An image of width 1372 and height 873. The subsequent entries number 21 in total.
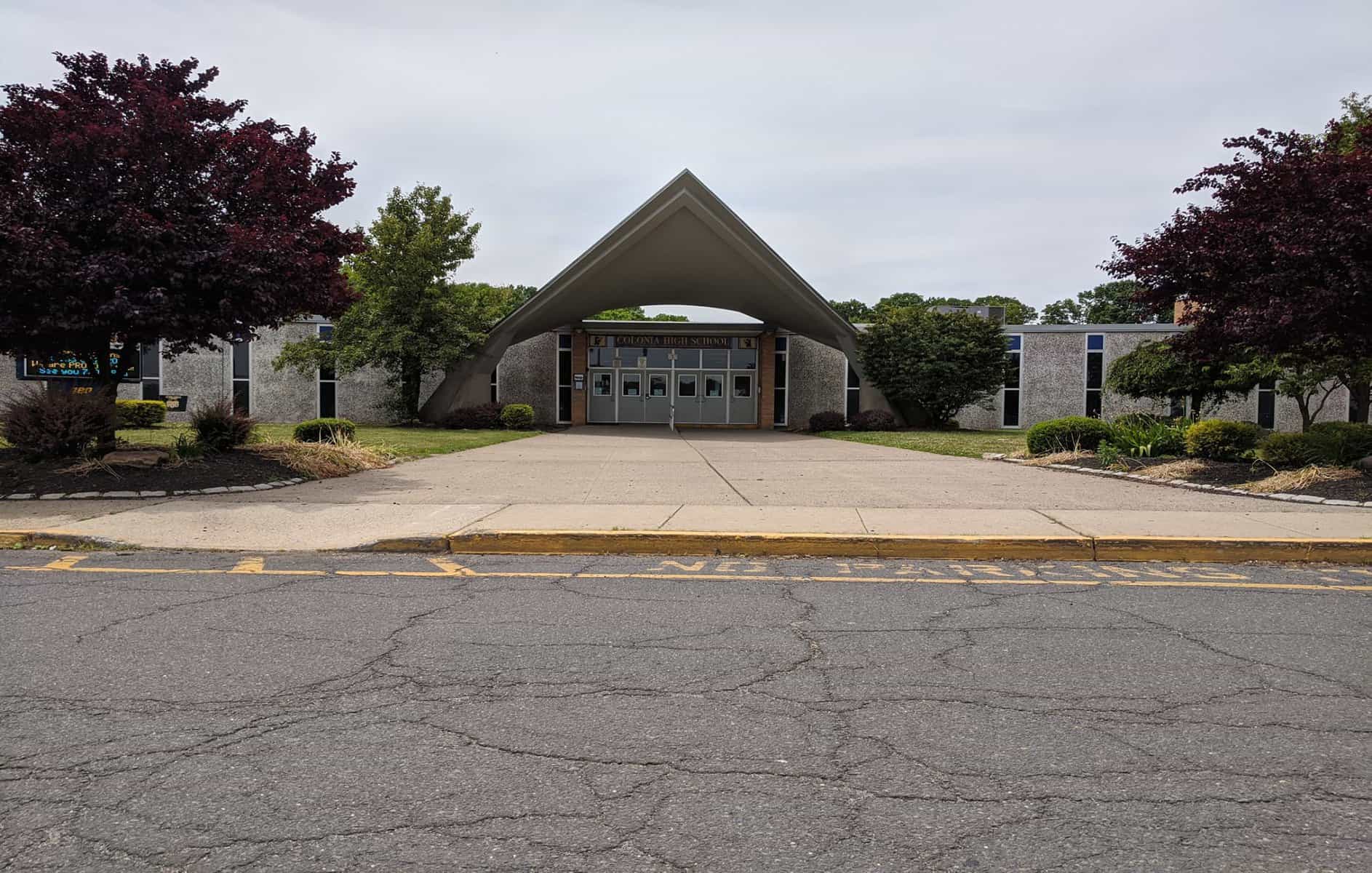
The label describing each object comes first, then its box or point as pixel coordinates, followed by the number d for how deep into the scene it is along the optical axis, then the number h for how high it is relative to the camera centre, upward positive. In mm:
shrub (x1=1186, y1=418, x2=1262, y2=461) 13531 -497
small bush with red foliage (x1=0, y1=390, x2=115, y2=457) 11633 -224
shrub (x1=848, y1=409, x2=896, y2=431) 29203 -443
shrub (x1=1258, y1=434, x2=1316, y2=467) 12531 -631
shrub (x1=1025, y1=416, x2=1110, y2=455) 16734 -530
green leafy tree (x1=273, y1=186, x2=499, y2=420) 27812 +3319
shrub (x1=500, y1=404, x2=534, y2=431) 28547 -314
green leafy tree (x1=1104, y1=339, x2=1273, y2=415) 22391 +771
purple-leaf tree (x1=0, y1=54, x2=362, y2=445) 10672 +2385
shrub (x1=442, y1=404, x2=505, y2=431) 28375 -381
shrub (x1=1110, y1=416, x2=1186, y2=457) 15094 -582
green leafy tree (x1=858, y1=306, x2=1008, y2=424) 27923 +1539
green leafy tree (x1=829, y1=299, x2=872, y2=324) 99988 +11461
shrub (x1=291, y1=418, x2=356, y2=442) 16422 -438
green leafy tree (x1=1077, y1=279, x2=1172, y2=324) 94500 +11348
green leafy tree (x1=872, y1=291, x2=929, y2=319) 101250 +12734
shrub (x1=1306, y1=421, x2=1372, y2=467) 12297 -523
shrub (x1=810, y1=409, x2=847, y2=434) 30438 -509
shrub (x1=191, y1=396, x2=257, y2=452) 13320 -291
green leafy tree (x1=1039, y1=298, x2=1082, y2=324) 106062 +11442
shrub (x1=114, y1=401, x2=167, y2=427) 23531 -147
